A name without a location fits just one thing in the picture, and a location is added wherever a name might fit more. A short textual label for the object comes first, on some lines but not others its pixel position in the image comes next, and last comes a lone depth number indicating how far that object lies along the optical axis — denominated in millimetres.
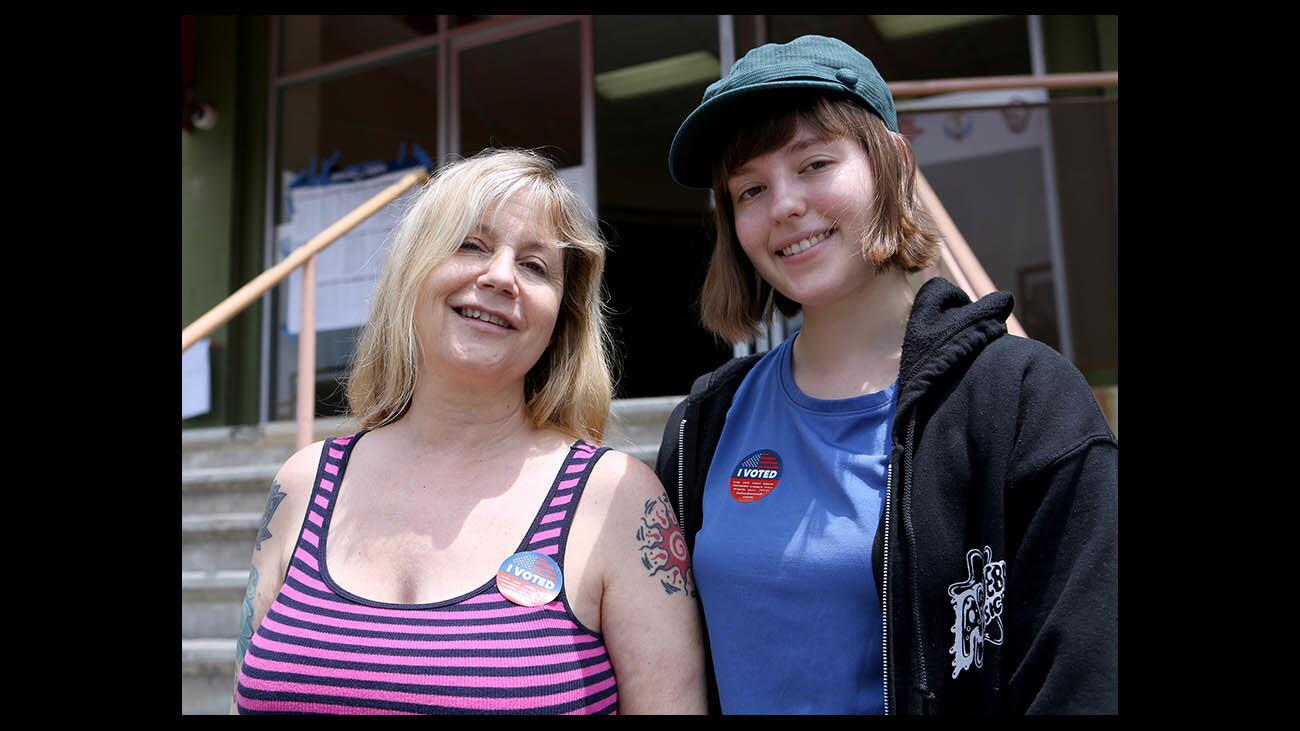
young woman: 1225
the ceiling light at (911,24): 5172
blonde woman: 1471
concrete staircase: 2965
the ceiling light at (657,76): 5973
